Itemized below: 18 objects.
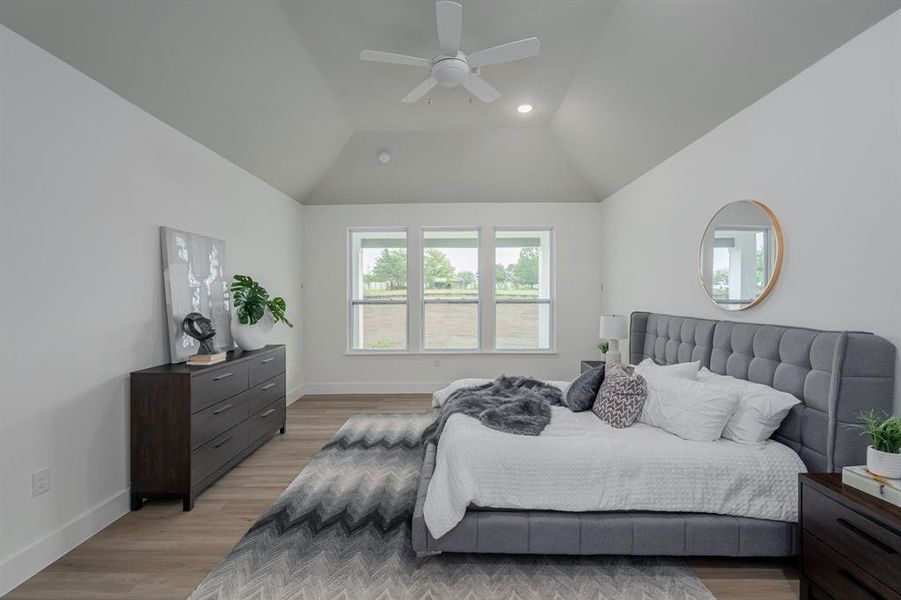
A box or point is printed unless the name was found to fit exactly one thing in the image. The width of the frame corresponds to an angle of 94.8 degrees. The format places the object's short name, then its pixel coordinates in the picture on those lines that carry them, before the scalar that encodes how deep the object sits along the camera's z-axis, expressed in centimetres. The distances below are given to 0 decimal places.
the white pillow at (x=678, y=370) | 288
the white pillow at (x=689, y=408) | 232
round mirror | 263
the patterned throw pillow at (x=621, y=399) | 267
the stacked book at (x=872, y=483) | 157
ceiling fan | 235
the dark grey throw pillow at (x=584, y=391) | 300
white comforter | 209
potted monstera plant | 375
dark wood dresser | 269
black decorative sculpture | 309
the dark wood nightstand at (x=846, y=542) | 149
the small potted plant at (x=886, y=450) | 164
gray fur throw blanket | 253
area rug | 196
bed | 195
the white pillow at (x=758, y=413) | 223
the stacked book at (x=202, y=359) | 305
